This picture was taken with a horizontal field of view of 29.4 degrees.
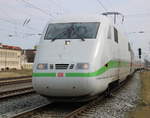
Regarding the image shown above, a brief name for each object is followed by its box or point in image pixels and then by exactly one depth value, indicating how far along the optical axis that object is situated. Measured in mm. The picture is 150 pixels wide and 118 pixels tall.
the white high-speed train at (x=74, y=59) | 8812
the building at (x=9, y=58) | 75812
